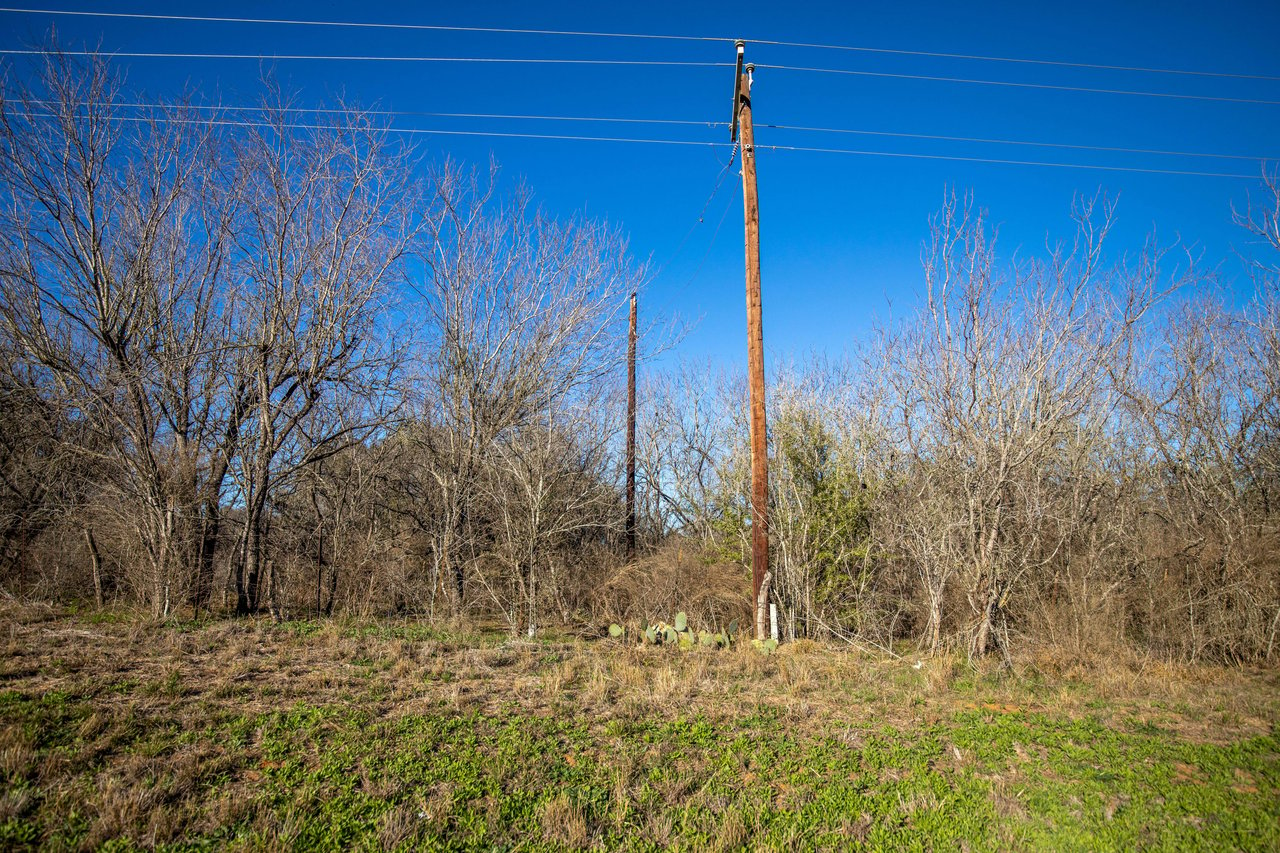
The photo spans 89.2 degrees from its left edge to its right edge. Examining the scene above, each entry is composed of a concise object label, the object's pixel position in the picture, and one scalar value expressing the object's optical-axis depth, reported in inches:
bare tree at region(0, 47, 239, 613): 391.2
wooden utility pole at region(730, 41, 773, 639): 387.2
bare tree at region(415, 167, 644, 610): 535.2
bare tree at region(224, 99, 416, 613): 426.9
